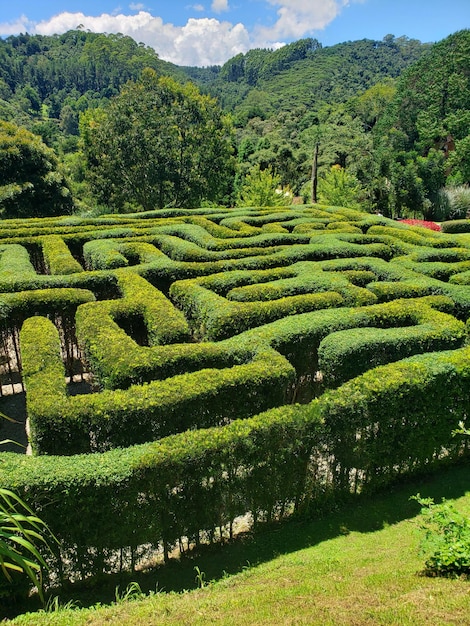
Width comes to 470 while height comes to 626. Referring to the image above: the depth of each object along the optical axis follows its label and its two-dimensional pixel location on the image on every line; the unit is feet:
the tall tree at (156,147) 113.70
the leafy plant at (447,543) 17.29
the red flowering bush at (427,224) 106.27
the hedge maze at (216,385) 21.26
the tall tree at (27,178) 97.30
